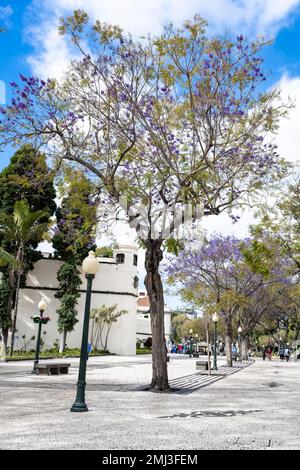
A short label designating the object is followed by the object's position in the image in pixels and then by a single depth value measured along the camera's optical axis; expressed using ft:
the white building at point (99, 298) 130.93
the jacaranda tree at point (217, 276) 86.33
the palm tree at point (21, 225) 90.53
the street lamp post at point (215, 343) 72.02
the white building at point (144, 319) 217.77
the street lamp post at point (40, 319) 55.95
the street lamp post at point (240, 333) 114.11
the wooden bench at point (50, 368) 54.19
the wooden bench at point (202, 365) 72.45
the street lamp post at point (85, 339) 27.40
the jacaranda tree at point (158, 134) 37.50
